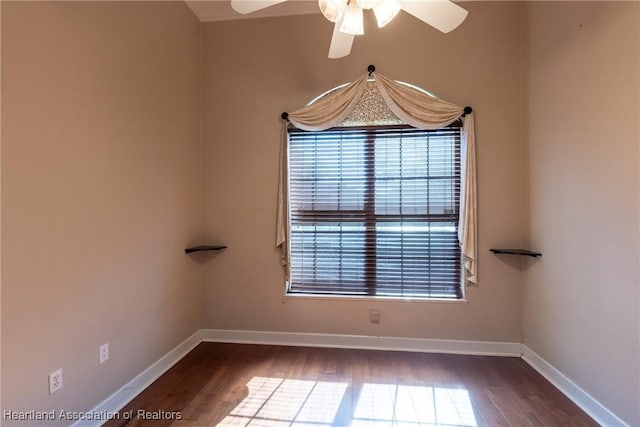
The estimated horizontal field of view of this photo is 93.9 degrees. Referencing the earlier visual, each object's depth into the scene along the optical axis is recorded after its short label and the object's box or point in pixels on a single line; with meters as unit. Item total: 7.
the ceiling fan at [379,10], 1.55
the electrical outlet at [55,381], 1.55
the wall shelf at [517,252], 2.44
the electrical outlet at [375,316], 2.83
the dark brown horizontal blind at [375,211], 2.82
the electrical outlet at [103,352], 1.86
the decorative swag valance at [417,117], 2.67
